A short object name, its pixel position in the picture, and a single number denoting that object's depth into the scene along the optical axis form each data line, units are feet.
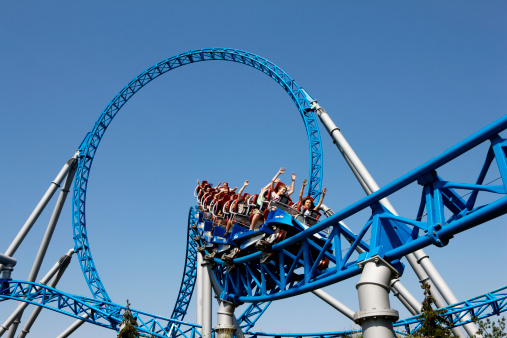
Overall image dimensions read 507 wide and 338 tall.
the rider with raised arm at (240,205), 37.63
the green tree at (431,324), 28.71
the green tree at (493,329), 34.53
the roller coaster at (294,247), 21.01
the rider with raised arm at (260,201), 34.55
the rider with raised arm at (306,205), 34.55
